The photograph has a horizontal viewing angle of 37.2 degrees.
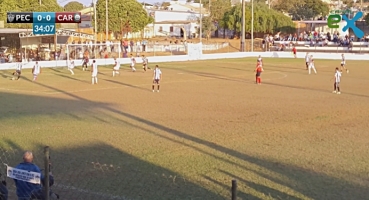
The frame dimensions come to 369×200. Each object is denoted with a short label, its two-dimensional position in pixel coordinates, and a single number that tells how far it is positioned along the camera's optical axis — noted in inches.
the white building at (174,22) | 3961.6
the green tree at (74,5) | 5663.9
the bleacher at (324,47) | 2694.4
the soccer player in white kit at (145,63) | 1804.6
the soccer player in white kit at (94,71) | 1336.6
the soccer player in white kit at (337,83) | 1141.1
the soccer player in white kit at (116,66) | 1583.3
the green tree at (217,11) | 3975.6
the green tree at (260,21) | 3403.1
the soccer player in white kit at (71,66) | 1708.9
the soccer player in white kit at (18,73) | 1544.0
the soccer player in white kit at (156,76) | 1178.6
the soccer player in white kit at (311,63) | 1697.8
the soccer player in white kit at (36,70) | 1458.7
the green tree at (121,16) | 3063.5
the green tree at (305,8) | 4766.2
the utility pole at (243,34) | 2608.3
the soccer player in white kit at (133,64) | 1796.3
